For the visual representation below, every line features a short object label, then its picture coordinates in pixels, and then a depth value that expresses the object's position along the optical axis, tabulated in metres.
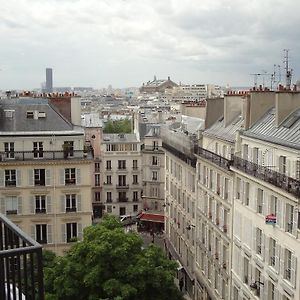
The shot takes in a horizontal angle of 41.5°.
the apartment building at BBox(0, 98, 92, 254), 28.47
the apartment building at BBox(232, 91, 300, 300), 18.80
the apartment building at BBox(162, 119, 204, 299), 33.38
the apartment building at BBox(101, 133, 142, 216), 54.73
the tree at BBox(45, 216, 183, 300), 19.02
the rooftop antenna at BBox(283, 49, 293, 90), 26.62
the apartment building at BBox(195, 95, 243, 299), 26.11
